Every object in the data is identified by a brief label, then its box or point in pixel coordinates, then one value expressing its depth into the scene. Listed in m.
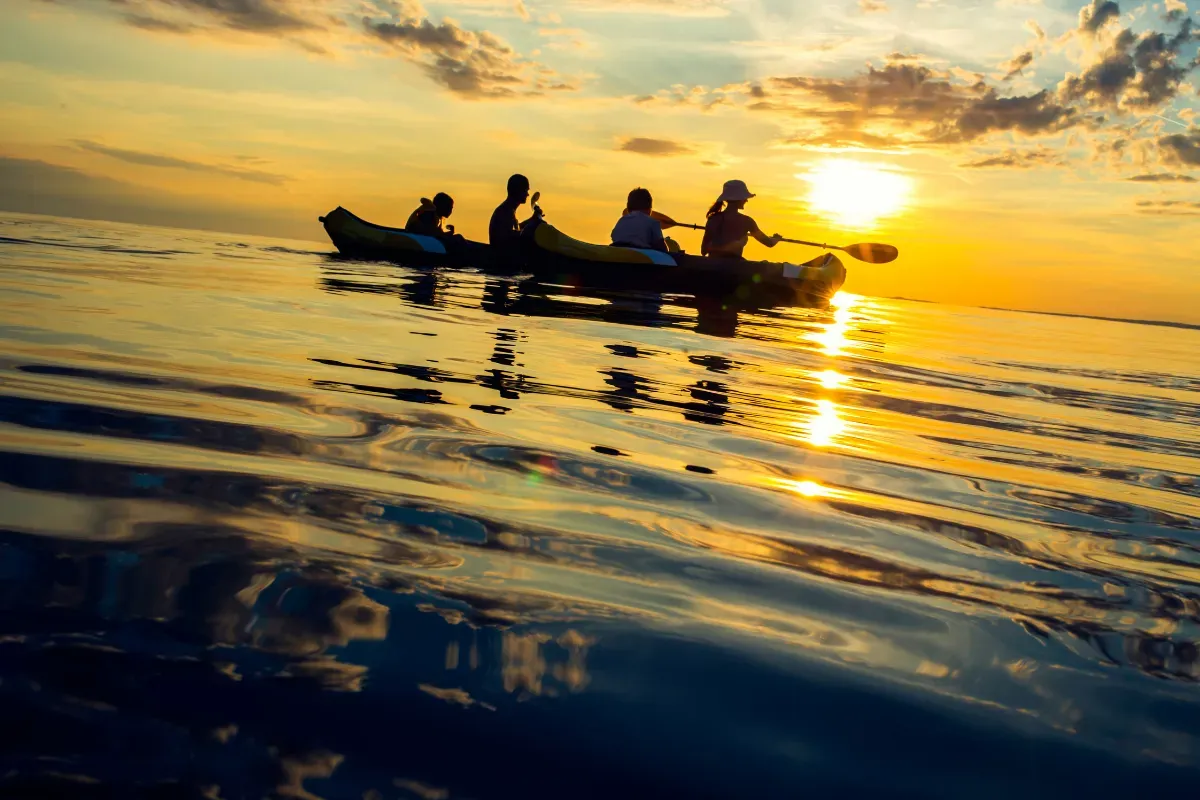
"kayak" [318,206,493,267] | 17.11
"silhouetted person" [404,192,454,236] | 17.84
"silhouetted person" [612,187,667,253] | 14.59
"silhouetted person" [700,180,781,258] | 15.27
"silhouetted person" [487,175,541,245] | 17.52
